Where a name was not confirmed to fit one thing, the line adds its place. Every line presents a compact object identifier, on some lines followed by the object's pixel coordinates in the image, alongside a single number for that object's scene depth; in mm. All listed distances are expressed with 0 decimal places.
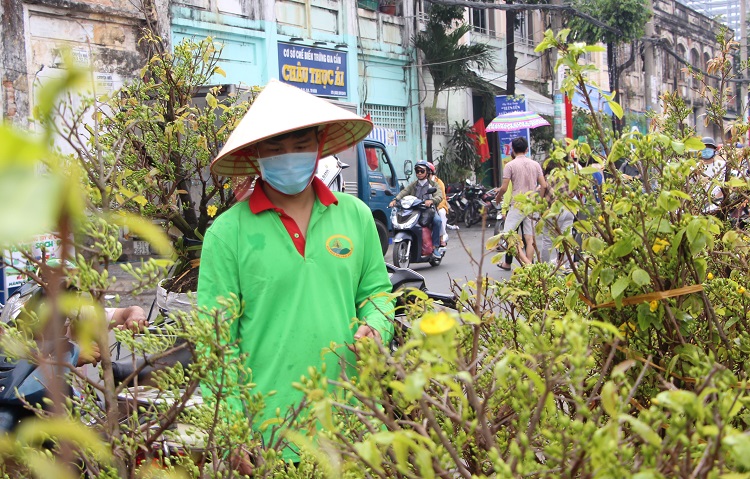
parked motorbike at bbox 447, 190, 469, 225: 18750
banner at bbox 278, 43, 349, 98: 17266
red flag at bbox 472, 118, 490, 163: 21797
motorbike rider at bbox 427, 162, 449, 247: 11430
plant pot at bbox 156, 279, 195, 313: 4492
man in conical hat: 2326
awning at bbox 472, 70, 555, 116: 23359
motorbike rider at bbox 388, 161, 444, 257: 11273
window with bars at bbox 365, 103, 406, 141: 20000
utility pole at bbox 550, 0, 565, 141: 17906
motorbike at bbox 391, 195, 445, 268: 11047
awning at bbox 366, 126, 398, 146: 19345
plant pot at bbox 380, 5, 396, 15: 20672
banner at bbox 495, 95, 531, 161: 20828
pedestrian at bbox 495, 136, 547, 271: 9102
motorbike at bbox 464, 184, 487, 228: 19078
